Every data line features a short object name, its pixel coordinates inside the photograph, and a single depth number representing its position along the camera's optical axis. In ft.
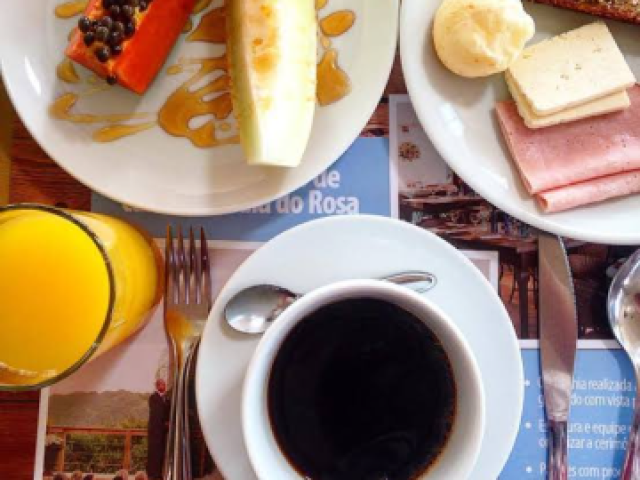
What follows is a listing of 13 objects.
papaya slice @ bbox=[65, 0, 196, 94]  3.17
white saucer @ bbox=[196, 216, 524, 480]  3.01
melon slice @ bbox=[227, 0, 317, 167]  3.16
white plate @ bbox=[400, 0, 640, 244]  3.33
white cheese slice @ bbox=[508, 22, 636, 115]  3.32
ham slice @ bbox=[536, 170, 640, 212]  3.32
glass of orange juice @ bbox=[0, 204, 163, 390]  3.00
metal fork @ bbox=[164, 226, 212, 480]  3.34
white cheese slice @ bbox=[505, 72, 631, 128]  3.35
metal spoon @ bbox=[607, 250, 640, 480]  3.45
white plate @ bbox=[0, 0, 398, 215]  3.29
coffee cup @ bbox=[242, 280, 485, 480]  2.75
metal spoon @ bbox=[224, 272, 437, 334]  2.99
